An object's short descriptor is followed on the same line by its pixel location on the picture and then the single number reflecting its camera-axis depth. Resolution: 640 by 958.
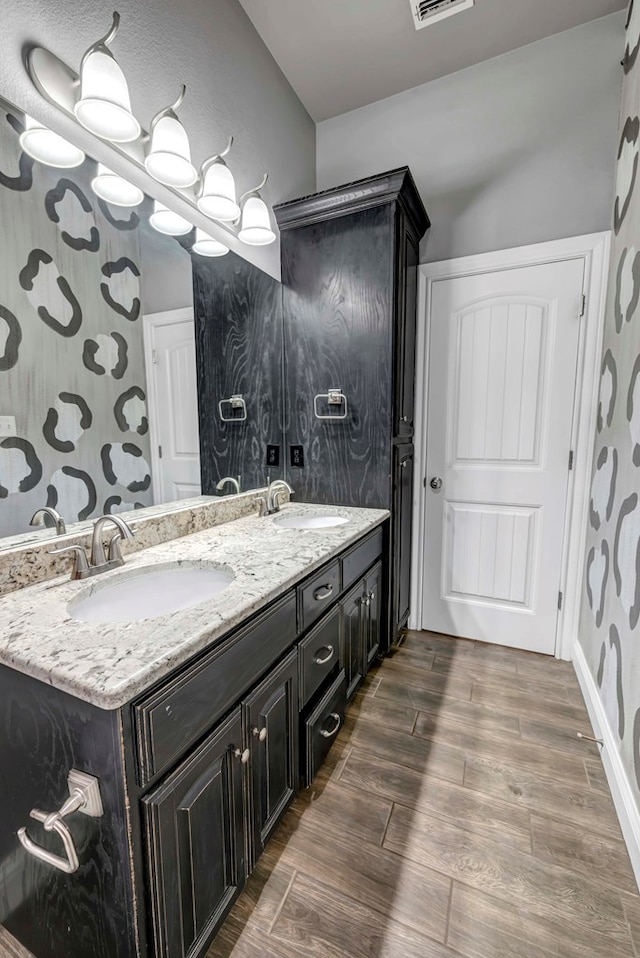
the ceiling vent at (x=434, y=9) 1.68
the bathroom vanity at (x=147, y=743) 0.67
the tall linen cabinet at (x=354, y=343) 1.86
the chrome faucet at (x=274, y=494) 1.92
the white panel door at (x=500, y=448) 2.01
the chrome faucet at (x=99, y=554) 1.04
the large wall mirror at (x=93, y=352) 0.98
